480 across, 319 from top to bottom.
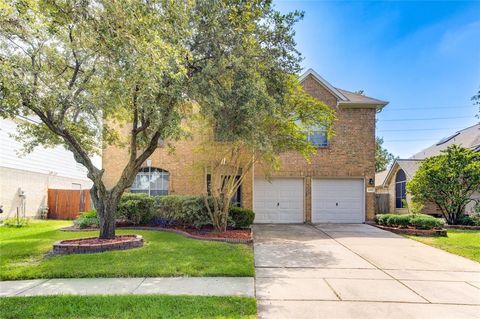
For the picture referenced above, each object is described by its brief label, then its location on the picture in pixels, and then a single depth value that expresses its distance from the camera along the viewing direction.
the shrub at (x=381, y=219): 13.78
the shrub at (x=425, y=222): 11.81
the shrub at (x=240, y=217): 11.70
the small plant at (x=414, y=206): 13.75
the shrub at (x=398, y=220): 12.73
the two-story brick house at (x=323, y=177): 15.32
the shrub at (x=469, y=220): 14.62
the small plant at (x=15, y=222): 13.19
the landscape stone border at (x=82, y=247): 7.50
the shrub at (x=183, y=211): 11.55
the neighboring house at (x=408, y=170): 19.06
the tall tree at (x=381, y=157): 40.74
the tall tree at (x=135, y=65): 6.17
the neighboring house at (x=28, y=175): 14.78
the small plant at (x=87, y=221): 11.78
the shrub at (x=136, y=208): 12.33
